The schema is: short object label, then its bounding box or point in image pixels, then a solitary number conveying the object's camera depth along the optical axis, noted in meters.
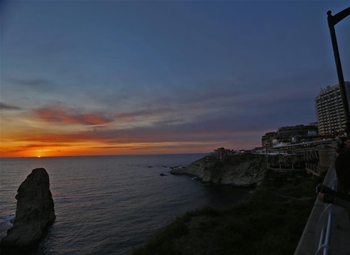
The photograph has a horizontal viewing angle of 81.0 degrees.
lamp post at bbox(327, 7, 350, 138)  6.94
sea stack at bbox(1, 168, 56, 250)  25.74
